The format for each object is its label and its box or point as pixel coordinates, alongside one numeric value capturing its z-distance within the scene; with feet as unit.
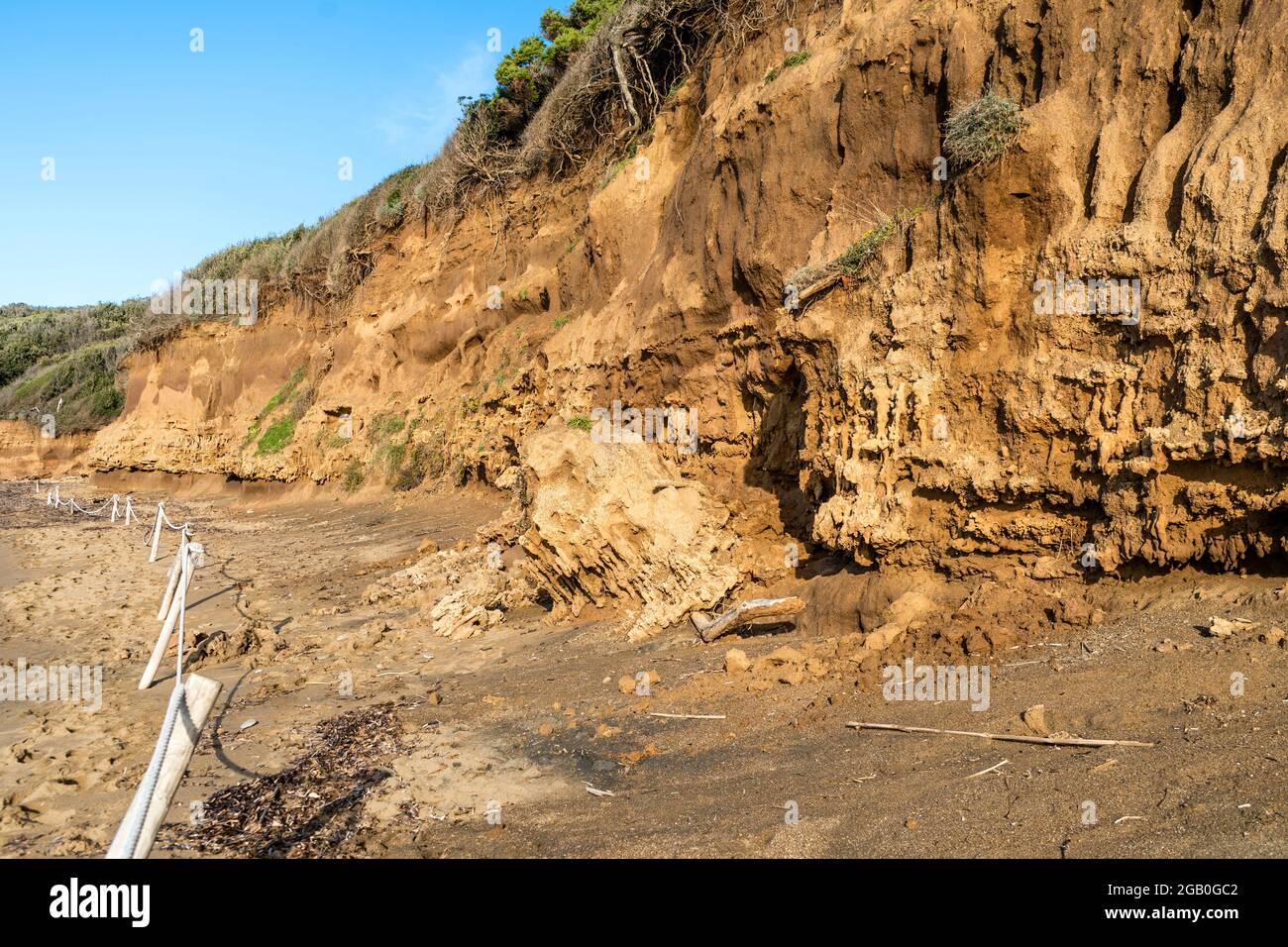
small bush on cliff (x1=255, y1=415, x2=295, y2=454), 77.56
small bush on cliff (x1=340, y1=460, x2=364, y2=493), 65.87
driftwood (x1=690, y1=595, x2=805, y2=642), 23.22
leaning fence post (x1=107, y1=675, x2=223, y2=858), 10.03
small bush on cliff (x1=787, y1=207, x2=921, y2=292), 24.56
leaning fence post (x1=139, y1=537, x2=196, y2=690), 25.64
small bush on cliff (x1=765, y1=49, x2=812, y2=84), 32.86
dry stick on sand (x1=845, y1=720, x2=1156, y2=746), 13.60
